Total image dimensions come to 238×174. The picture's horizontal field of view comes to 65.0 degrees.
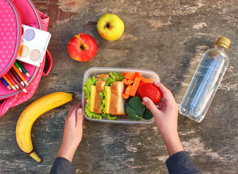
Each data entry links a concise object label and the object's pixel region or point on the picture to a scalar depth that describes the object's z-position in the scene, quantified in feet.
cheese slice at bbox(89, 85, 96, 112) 3.09
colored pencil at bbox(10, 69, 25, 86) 2.97
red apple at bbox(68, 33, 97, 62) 3.26
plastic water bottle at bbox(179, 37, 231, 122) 3.56
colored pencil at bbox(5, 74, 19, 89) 2.95
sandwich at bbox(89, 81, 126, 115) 3.06
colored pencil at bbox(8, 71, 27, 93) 2.95
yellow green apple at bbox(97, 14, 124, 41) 3.23
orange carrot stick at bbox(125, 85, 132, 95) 3.07
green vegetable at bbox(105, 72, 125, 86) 3.15
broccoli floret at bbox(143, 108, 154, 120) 3.10
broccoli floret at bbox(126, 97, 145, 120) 3.00
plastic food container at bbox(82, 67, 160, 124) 3.33
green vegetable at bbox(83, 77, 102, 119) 3.11
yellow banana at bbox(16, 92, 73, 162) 3.41
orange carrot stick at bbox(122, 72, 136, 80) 3.15
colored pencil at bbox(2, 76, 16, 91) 2.94
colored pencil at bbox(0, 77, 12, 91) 2.95
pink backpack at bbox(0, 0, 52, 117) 2.74
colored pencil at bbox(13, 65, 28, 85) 2.92
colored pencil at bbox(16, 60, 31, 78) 2.94
